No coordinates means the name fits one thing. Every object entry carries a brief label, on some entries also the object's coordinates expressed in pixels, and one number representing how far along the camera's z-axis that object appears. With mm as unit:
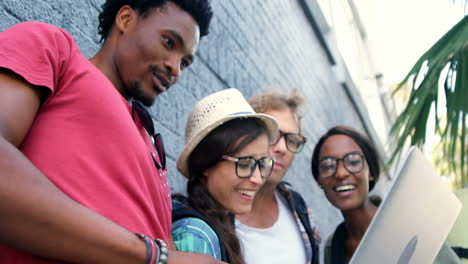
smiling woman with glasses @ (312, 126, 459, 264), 2430
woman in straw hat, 1579
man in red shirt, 673
